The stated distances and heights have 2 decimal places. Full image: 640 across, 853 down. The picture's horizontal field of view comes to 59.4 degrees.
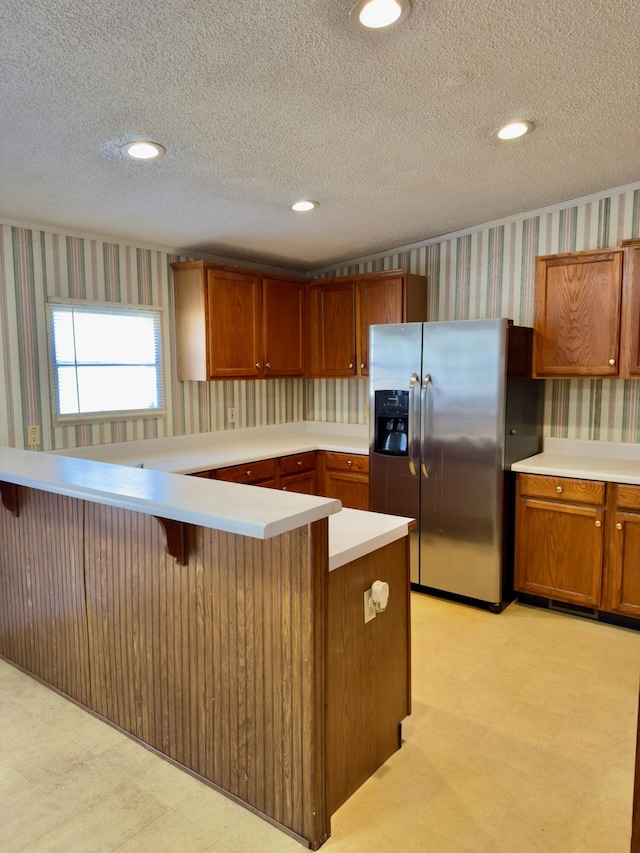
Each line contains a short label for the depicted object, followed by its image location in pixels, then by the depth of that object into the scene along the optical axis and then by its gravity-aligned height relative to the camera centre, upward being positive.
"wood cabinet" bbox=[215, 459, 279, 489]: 3.68 -0.65
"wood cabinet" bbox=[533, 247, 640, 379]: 3.10 +0.35
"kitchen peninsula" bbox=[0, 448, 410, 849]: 1.65 -0.91
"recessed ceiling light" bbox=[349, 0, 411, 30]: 1.56 +1.03
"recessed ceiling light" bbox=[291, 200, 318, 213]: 3.20 +0.99
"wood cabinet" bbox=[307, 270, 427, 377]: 4.14 +0.50
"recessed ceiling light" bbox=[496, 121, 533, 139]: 2.32 +1.03
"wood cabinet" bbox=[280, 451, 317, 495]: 4.12 -0.72
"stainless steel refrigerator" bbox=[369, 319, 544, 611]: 3.26 -0.38
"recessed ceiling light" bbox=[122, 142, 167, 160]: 2.33 +0.96
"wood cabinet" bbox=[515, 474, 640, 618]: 3.02 -0.94
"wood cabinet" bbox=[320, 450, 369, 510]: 4.14 -0.76
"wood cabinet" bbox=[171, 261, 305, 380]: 3.94 +0.41
